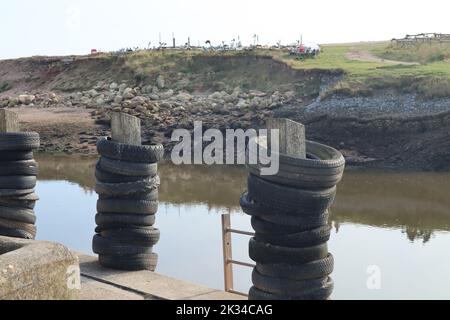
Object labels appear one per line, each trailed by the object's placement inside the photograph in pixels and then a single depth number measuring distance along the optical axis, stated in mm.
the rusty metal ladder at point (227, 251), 7582
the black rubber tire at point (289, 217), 6035
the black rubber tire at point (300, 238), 6062
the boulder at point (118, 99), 37369
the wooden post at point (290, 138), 6023
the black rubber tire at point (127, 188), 7855
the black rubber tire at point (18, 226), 8602
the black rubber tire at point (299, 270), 6098
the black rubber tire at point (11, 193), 8617
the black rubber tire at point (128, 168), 7840
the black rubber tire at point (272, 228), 6082
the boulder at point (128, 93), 37975
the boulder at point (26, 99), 42719
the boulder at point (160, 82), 41688
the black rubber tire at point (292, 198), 5973
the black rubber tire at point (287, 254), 6102
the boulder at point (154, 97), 38375
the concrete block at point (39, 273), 4551
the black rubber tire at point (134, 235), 7945
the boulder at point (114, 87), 42969
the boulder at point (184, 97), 36281
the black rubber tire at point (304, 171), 5902
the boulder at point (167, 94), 38512
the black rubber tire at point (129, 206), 7887
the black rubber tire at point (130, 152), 7863
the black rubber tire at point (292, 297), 6090
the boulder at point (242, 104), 32219
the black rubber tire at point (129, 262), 7871
